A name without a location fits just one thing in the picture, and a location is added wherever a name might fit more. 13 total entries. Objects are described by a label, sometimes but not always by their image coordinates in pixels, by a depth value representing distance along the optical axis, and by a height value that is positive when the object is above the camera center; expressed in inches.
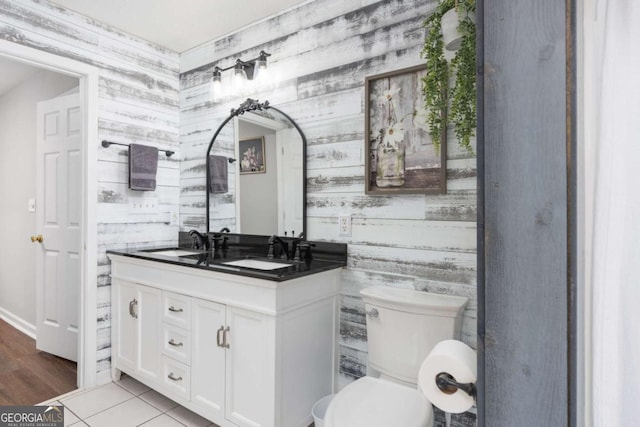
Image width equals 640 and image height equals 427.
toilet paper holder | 33.2 -16.2
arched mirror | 87.6 +11.1
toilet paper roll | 33.6 -15.2
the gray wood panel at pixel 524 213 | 26.0 +0.0
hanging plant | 54.2 +22.0
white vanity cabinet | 65.8 -26.5
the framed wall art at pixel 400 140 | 69.4 +14.7
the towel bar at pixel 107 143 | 96.8 +19.0
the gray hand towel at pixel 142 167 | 101.5 +13.2
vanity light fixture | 91.4 +38.0
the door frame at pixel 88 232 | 95.3 -5.3
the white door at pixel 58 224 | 108.8 -3.6
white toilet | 53.2 -25.5
